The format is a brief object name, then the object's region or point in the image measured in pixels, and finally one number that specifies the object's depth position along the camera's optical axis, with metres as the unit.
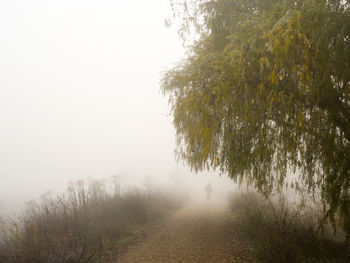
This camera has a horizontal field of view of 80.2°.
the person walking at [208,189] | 21.13
